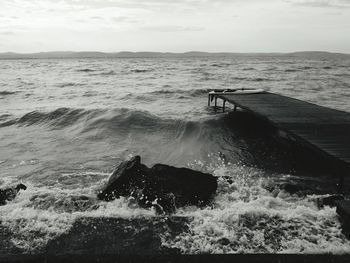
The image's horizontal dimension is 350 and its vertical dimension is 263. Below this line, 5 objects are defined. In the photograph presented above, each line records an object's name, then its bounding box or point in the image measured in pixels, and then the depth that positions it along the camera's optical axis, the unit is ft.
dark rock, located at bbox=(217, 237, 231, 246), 17.39
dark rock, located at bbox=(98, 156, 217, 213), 21.88
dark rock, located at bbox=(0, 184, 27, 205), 22.47
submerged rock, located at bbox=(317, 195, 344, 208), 21.84
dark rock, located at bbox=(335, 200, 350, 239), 17.74
